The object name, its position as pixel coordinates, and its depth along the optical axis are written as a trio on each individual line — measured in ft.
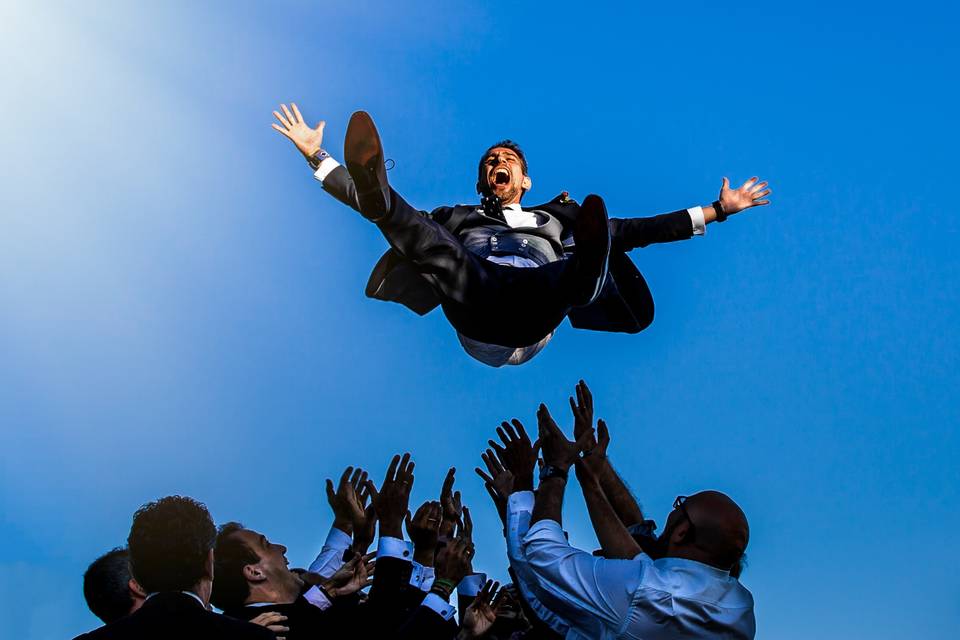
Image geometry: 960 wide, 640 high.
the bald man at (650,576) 10.20
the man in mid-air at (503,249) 16.10
